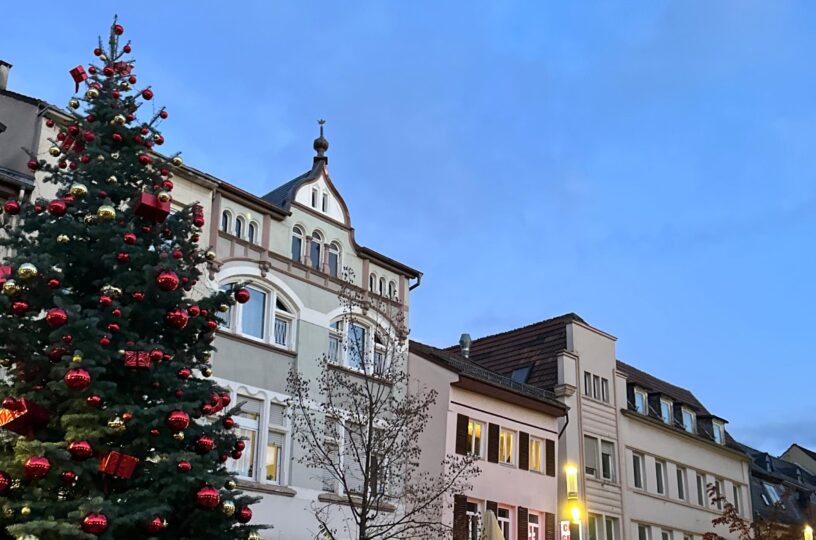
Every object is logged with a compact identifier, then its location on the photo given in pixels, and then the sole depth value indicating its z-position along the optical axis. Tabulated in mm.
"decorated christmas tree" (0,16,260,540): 11688
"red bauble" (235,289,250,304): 13953
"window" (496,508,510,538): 31891
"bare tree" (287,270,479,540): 24234
